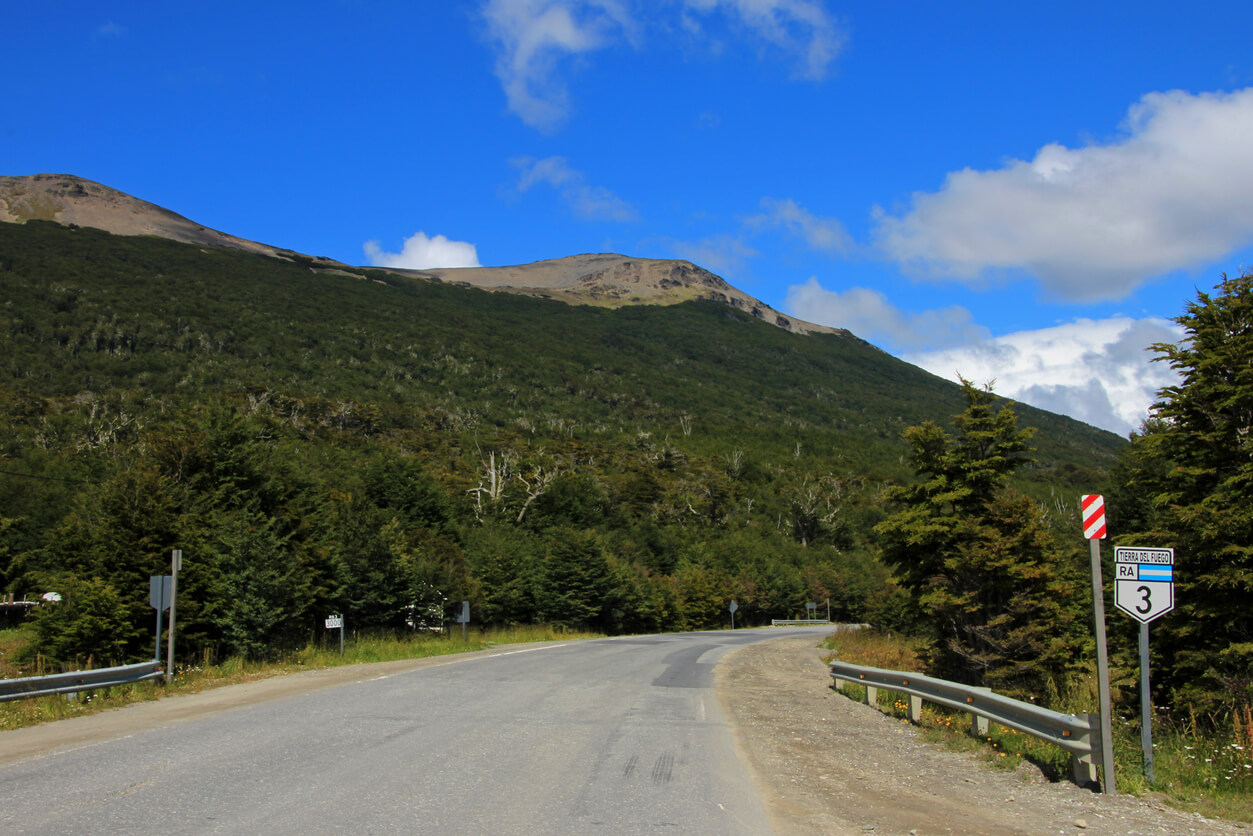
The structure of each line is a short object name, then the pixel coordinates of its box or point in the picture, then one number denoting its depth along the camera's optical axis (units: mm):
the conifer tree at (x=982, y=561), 20781
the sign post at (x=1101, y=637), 7523
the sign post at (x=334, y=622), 22906
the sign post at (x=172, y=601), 14945
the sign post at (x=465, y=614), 32053
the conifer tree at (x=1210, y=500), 12945
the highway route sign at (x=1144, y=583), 7781
